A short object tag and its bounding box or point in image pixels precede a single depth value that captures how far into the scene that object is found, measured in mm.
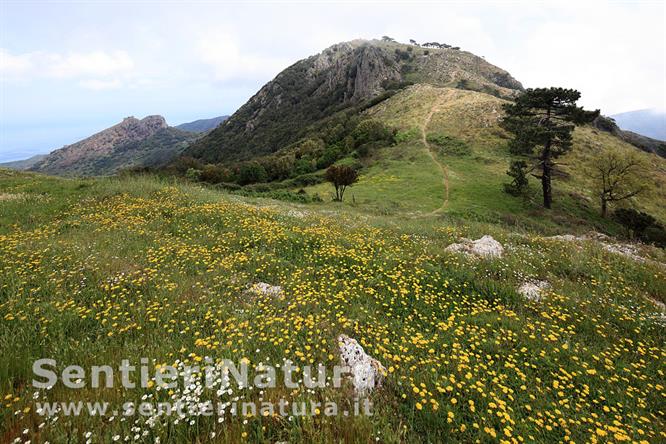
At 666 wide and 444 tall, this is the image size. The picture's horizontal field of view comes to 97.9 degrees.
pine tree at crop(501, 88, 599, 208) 30252
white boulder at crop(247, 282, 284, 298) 6539
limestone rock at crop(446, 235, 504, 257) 9742
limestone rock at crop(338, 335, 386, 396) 4125
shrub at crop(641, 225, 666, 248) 26938
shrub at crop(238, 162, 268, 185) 60312
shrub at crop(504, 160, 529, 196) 35547
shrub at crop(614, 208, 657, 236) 29416
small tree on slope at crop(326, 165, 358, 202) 36625
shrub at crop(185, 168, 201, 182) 63369
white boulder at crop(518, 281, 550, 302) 7113
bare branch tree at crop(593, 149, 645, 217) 33531
